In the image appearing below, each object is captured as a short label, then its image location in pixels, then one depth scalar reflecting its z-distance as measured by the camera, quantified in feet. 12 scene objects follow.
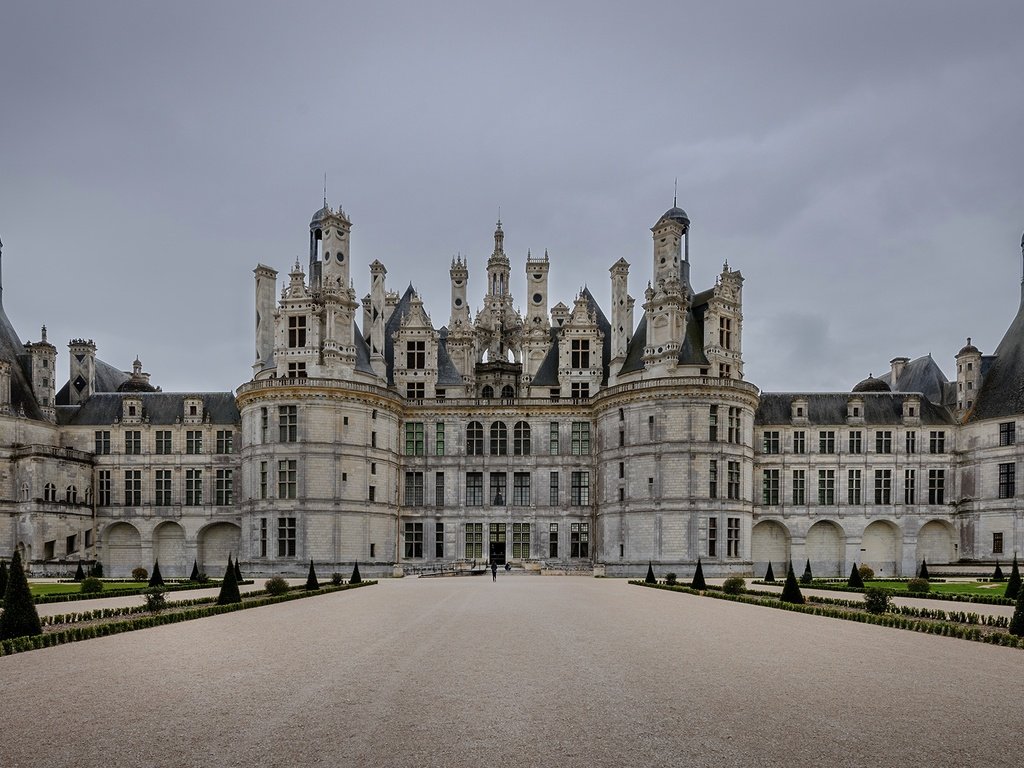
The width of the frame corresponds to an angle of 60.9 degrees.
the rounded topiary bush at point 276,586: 126.76
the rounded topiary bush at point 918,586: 125.18
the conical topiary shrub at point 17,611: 70.38
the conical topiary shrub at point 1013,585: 115.24
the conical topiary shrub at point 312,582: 138.91
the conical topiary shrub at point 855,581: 144.31
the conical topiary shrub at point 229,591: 106.83
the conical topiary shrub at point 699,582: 139.20
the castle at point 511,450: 200.23
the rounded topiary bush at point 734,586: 128.98
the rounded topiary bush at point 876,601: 91.09
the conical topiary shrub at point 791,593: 109.70
